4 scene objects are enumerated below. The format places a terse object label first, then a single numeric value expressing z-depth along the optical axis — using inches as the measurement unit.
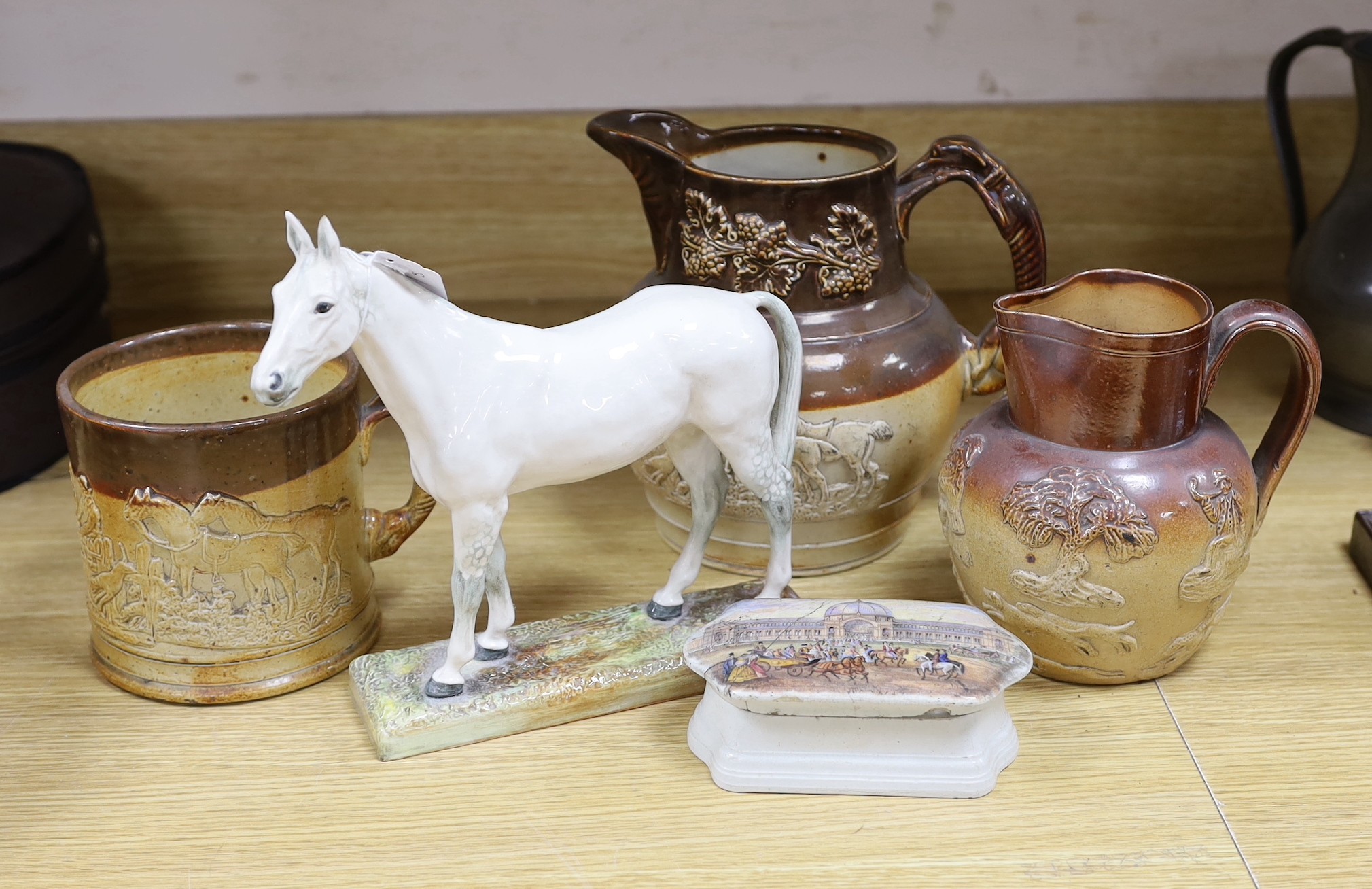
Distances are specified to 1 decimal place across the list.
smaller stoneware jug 24.8
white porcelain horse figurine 22.0
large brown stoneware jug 28.4
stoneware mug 24.8
